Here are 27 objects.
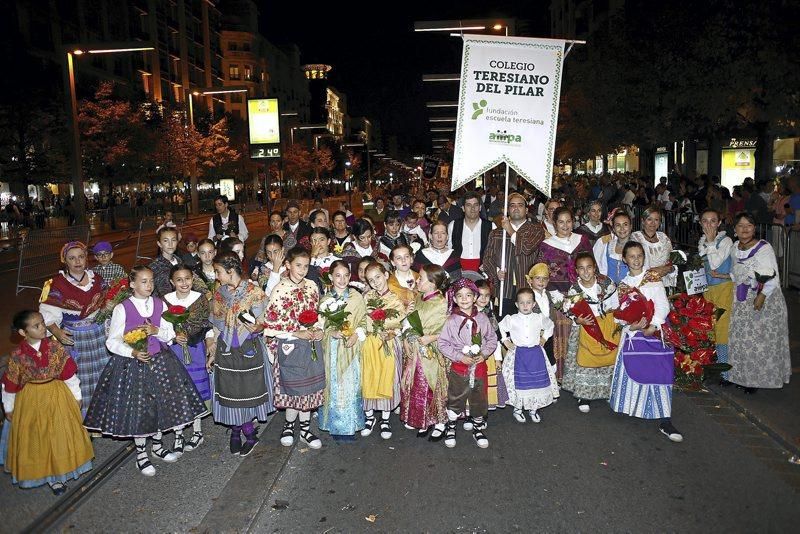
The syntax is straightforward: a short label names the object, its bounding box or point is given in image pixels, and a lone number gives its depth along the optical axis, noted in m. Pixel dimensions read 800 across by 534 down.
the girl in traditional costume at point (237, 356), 5.46
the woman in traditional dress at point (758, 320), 6.43
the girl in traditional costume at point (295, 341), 5.49
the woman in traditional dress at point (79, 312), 5.76
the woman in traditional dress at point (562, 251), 7.25
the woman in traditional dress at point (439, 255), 7.47
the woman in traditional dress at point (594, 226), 8.20
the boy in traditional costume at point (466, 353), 5.55
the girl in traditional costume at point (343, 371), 5.73
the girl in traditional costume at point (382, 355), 5.76
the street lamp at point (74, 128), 17.02
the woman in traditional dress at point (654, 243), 7.07
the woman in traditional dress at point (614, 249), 7.21
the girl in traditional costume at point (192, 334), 5.61
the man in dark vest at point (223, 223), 10.89
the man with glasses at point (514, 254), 7.51
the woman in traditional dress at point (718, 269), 6.95
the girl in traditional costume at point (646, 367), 5.80
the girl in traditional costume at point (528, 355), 6.04
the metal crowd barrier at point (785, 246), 11.31
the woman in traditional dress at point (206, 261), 7.01
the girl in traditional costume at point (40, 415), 4.70
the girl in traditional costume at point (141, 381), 5.15
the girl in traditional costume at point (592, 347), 6.33
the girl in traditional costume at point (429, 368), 5.75
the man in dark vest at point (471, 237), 8.35
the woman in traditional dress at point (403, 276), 6.23
